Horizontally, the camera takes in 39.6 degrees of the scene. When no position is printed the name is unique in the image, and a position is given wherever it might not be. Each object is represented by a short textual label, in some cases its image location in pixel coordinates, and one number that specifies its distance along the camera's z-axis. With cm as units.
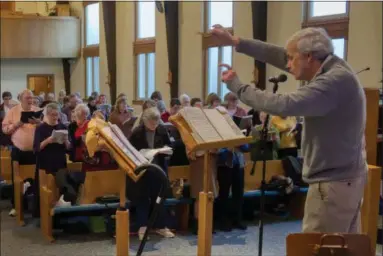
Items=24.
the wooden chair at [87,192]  496
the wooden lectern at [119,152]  300
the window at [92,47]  1654
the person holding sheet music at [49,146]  532
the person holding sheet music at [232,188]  529
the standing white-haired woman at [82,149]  516
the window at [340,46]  843
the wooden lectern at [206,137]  302
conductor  215
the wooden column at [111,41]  1476
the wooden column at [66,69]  1809
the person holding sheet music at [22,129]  575
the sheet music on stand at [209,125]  305
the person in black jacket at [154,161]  496
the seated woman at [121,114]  658
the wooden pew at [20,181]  561
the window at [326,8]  852
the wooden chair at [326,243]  206
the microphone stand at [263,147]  334
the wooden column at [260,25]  962
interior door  1831
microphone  339
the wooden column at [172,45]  1209
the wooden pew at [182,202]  525
